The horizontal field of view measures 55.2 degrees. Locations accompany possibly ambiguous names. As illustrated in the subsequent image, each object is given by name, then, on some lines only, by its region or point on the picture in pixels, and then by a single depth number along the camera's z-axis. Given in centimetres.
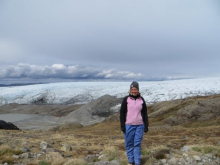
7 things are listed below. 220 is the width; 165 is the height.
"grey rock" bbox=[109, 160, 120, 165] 747
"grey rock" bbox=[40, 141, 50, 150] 1134
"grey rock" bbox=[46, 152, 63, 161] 823
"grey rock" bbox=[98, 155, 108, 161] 810
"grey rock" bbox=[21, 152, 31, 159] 885
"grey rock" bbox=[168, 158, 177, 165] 723
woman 686
